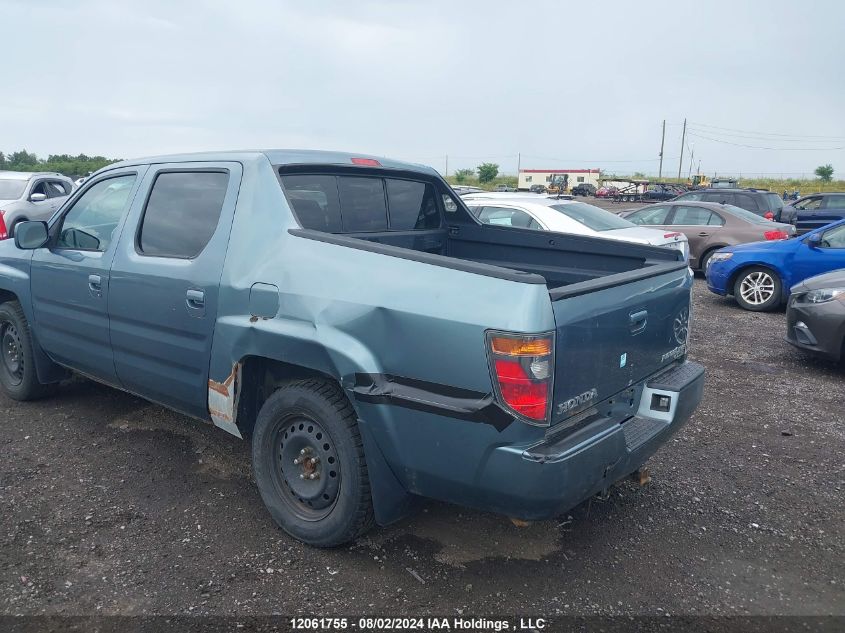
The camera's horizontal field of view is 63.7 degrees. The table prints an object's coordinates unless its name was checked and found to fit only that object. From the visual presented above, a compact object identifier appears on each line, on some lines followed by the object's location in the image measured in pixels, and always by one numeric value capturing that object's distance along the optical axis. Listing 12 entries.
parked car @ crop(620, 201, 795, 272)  11.90
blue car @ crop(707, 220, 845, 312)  8.67
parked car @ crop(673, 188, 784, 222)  15.36
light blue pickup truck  2.66
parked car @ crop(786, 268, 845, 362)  6.32
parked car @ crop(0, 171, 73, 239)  12.40
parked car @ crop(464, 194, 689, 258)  8.94
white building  65.94
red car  47.34
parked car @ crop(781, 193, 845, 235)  17.33
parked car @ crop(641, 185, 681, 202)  39.19
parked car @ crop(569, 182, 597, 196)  54.66
